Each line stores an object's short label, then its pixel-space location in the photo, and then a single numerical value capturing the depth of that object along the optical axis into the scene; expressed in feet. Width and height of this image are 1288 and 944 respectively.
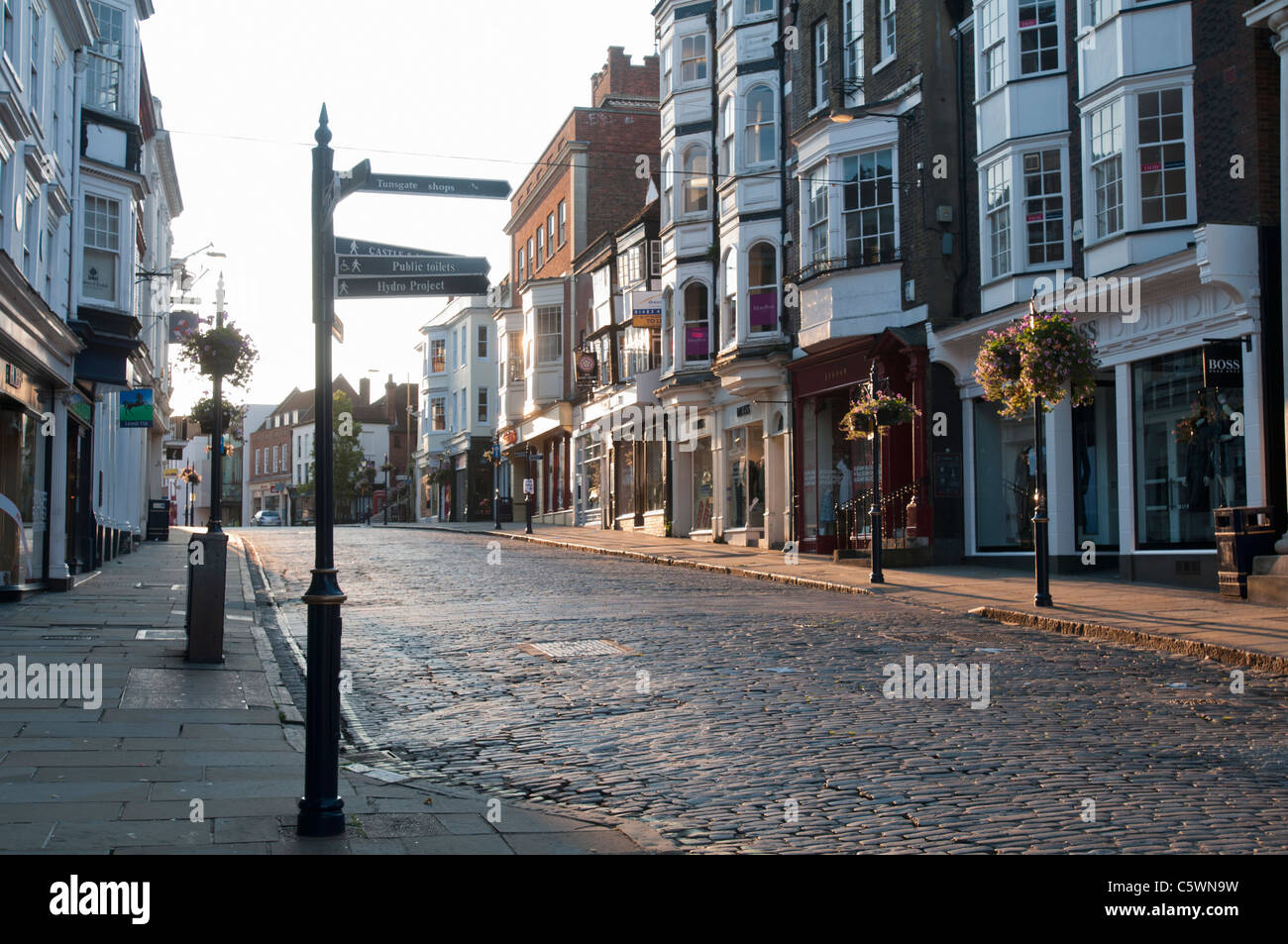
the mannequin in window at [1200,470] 58.95
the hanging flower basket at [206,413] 57.82
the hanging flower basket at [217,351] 46.26
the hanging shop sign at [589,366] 147.64
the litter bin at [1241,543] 51.65
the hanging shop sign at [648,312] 118.73
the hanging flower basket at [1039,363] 52.54
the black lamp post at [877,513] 64.39
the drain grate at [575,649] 39.42
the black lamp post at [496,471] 193.73
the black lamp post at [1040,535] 50.72
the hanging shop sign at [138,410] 87.30
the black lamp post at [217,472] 40.73
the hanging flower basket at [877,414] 67.51
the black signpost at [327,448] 18.52
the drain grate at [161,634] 42.65
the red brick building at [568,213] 160.66
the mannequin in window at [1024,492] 73.72
